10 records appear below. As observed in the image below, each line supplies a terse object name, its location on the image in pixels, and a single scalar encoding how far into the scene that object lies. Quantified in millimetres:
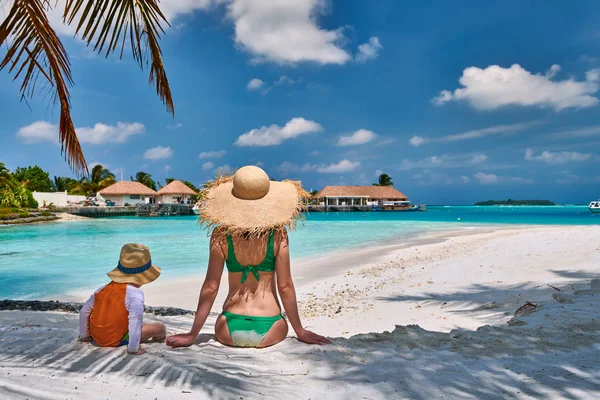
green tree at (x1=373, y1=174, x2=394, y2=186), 88750
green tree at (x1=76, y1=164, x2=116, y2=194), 61366
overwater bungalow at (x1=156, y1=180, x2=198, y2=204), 56625
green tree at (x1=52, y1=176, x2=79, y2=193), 66125
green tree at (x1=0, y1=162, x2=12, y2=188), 31398
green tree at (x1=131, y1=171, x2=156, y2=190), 72375
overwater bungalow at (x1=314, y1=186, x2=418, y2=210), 67375
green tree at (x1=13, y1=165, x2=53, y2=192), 56062
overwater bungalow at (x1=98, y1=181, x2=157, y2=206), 54031
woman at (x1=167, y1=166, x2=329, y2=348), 2541
